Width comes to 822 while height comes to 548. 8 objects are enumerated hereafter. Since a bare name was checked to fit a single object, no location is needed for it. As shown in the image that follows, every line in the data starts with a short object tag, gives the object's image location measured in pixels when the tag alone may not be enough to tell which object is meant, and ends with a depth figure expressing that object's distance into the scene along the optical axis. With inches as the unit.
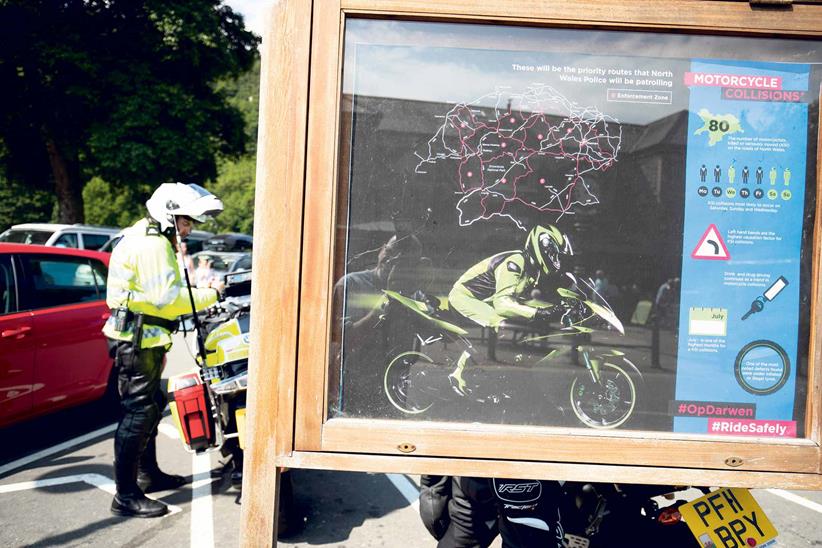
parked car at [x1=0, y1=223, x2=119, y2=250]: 484.1
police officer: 141.2
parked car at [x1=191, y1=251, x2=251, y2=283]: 558.5
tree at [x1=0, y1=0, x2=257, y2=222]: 684.1
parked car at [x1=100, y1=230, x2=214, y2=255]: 769.4
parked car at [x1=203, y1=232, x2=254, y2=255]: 753.6
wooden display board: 67.7
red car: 175.9
